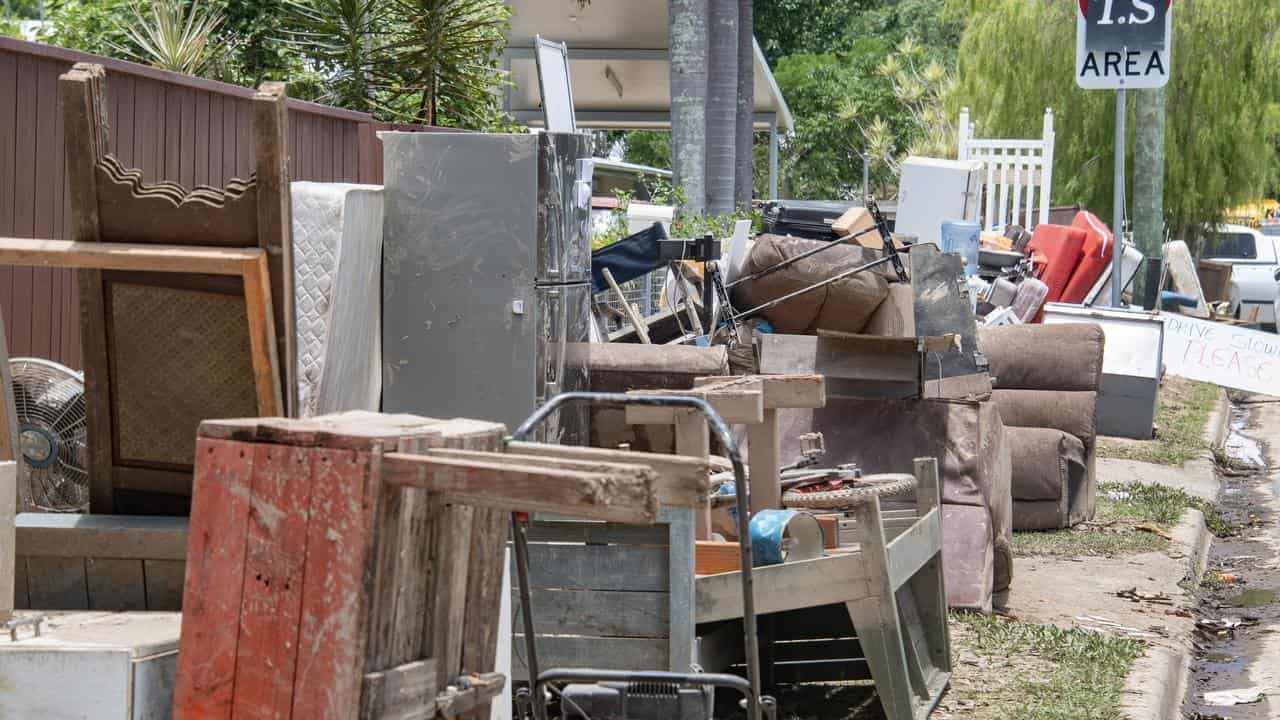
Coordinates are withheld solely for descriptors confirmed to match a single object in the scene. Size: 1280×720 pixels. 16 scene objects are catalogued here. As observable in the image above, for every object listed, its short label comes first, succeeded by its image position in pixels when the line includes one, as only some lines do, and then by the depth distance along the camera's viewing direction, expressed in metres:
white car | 51.16
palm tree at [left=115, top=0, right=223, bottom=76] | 19.09
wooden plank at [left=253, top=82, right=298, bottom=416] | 6.86
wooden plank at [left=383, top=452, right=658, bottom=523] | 4.71
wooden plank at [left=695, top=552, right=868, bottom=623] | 9.05
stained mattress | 10.16
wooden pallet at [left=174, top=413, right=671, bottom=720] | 4.97
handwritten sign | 30.20
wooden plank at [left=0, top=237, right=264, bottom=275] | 6.90
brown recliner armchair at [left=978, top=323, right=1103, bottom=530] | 17.72
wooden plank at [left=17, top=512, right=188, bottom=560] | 6.77
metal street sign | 25.62
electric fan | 8.71
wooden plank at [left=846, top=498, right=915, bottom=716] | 9.37
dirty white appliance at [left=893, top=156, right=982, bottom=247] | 33.62
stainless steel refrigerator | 11.60
